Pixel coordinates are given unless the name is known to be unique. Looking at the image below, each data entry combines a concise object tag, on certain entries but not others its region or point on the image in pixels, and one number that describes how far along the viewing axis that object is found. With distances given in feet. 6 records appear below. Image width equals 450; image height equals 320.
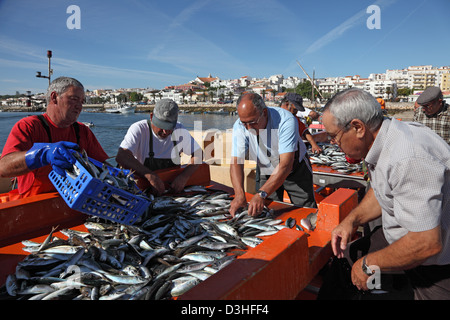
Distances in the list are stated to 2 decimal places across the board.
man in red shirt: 7.79
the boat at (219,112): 325.34
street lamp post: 46.09
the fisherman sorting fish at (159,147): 12.06
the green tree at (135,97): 482.69
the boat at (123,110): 339.16
